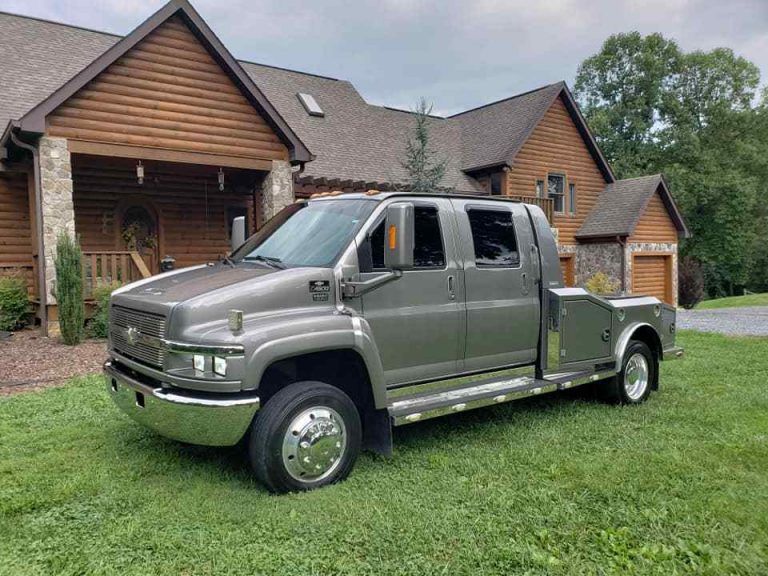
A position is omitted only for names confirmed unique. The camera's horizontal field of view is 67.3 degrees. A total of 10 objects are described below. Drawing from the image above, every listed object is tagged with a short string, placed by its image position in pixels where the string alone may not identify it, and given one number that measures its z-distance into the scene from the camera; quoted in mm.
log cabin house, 10992
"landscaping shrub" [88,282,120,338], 10183
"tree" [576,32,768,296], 36250
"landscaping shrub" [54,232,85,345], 9641
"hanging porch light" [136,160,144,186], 11391
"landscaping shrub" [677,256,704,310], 23375
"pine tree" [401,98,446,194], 17125
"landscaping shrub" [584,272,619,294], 17453
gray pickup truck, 3666
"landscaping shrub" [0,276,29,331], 11102
